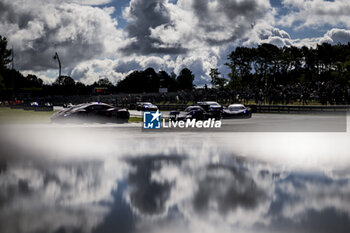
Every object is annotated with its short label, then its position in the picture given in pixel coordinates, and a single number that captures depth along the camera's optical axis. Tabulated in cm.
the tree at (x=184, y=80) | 19325
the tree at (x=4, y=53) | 9469
